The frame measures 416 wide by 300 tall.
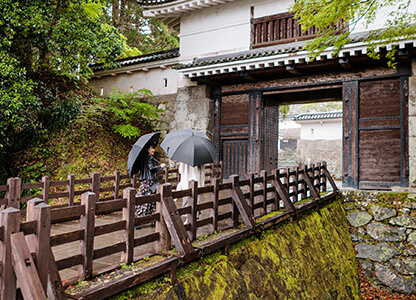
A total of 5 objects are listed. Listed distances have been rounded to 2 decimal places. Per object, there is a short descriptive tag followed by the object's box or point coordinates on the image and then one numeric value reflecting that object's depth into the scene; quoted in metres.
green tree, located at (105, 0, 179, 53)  19.67
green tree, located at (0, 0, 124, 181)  8.59
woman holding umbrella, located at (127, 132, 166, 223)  5.66
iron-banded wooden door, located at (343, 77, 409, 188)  9.50
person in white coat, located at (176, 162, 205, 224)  5.92
